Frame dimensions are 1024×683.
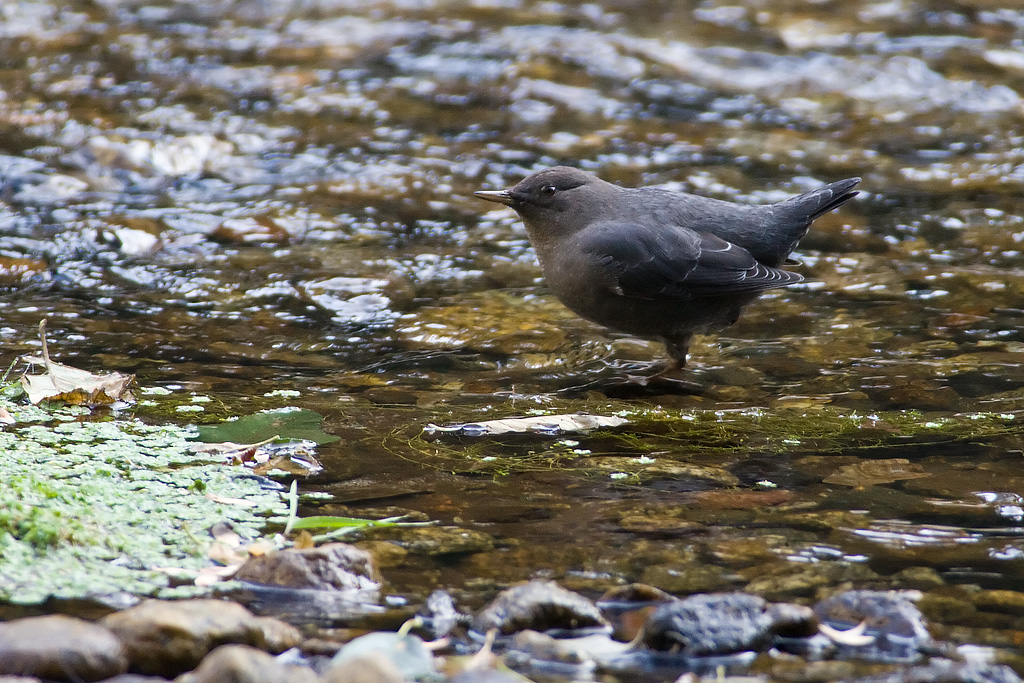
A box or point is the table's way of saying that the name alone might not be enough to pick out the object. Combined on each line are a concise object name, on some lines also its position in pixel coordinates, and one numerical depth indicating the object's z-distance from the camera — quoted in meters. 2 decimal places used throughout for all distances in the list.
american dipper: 10.37
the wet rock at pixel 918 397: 8.86
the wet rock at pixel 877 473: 7.10
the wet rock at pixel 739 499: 6.74
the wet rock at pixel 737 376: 10.01
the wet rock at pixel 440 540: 6.11
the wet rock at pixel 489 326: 10.91
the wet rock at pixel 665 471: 7.25
